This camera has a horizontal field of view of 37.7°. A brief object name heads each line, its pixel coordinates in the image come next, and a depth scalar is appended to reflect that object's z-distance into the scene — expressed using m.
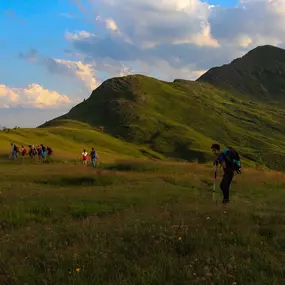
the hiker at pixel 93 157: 45.59
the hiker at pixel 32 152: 55.97
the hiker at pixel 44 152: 52.33
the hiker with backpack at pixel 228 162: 16.42
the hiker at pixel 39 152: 53.72
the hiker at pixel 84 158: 50.50
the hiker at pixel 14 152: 54.10
